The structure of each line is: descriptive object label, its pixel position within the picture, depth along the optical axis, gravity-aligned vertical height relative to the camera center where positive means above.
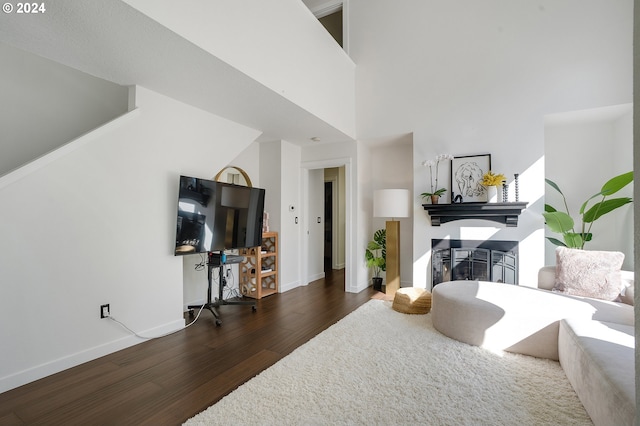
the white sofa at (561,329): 1.40 -0.79
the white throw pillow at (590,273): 2.46 -0.53
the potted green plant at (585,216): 3.00 -0.03
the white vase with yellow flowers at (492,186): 3.46 +0.33
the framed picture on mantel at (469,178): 3.66 +0.46
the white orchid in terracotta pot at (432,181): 3.78 +0.44
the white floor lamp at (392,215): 4.00 -0.03
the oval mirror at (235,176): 4.34 +0.57
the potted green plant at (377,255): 4.55 -0.69
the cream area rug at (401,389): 1.62 -1.15
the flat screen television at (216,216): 2.93 -0.04
